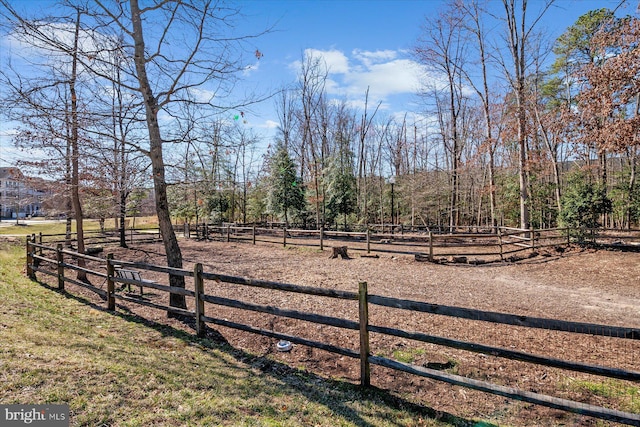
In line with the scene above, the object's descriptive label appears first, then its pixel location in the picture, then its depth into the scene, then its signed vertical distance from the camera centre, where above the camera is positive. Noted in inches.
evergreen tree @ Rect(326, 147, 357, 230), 1151.0 +89.6
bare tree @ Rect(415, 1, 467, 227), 875.4 +358.7
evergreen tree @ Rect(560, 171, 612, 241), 540.7 +1.4
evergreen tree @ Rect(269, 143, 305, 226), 1172.5 +100.5
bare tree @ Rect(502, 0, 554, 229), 642.9 +274.2
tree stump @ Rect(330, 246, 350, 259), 565.9 -67.6
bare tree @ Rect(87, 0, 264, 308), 231.3 +93.9
